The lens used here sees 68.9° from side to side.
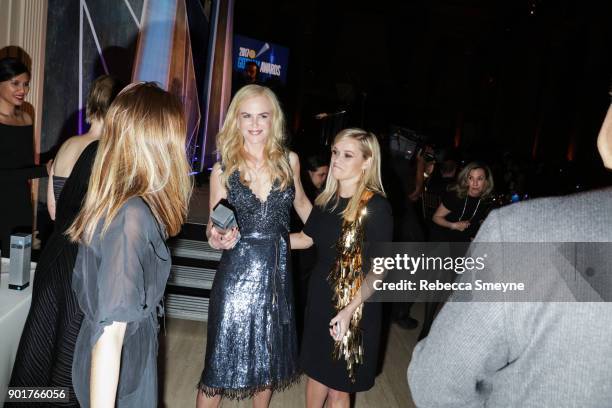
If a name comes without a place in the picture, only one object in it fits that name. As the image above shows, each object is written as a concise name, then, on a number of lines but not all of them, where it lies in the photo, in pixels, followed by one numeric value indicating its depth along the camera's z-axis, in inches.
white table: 66.4
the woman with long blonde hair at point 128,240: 44.3
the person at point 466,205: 149.6
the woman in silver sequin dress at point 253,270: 83.4
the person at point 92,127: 94.9
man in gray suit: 26.6
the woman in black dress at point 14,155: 107.7
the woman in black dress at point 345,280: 80.5
